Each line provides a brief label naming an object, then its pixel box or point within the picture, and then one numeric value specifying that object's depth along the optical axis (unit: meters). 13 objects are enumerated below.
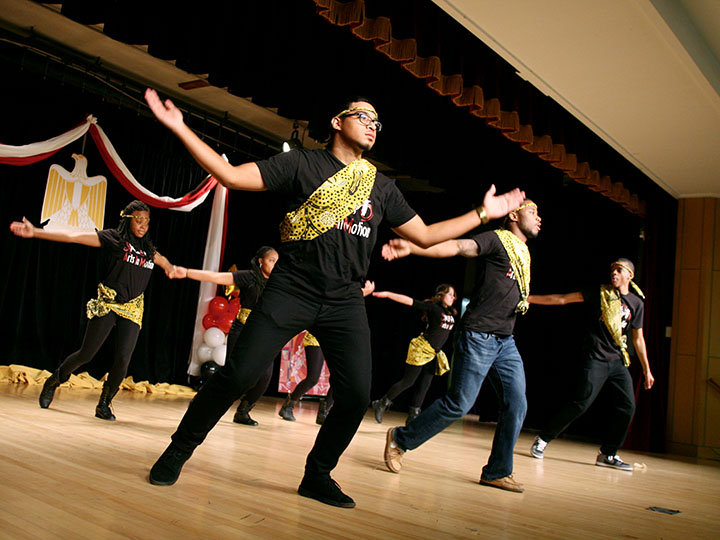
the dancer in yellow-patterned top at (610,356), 5.23
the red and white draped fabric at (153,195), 5.56
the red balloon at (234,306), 8.73
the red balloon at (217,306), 8.62
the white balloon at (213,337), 8.47
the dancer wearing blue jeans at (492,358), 3.34
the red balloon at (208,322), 8.59
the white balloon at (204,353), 8.43
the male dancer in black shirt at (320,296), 2.39
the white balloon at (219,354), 8.40
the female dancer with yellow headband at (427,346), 6.88
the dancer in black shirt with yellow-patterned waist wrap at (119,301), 4.57
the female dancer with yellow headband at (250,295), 4.90
